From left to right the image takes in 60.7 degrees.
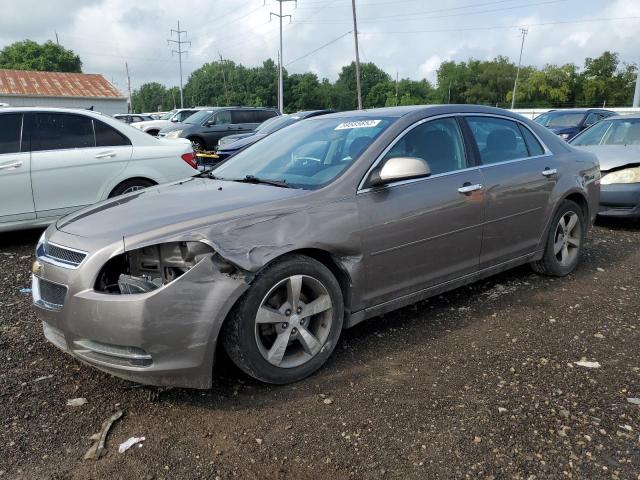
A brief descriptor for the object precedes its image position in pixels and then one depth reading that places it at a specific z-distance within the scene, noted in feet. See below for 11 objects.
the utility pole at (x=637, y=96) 94.05
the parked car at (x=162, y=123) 65.36
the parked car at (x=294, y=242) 9.17
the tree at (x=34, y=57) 221.11
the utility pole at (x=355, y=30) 119.45
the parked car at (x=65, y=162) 19.86
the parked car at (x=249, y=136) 34.52
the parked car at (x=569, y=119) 51.52
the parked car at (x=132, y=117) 99.17
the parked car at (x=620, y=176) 23.08
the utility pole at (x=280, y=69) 141.81
